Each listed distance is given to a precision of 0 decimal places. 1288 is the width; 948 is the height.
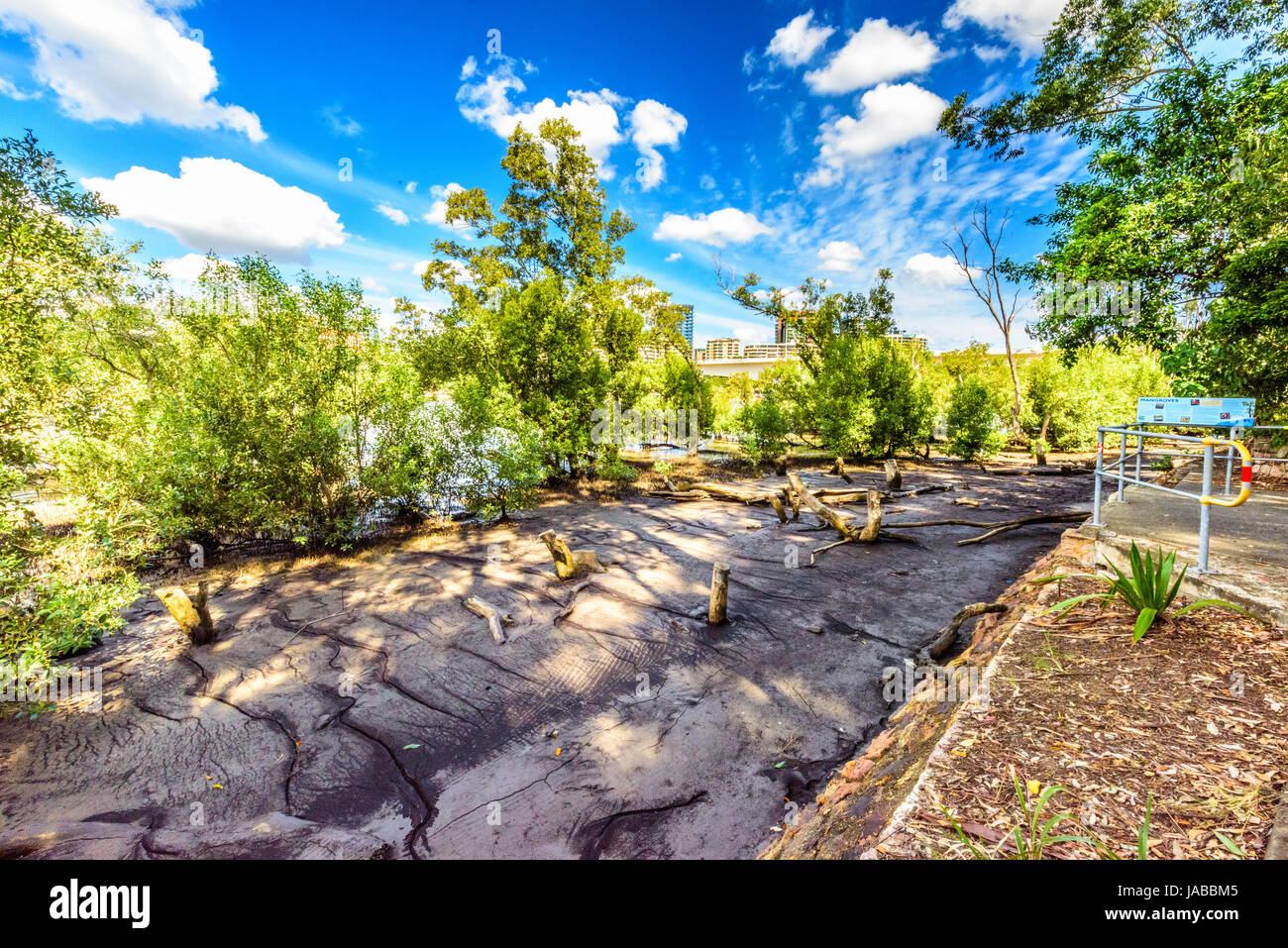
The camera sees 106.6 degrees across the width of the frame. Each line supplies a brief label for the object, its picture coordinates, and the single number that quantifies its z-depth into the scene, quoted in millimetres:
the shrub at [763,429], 21188
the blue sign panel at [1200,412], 3680
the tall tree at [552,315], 15752
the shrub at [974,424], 21547
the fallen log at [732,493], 14934
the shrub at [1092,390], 23094
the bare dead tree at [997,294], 26609
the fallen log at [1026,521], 10688
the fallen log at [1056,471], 18969
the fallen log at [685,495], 16234
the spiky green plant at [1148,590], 3680
